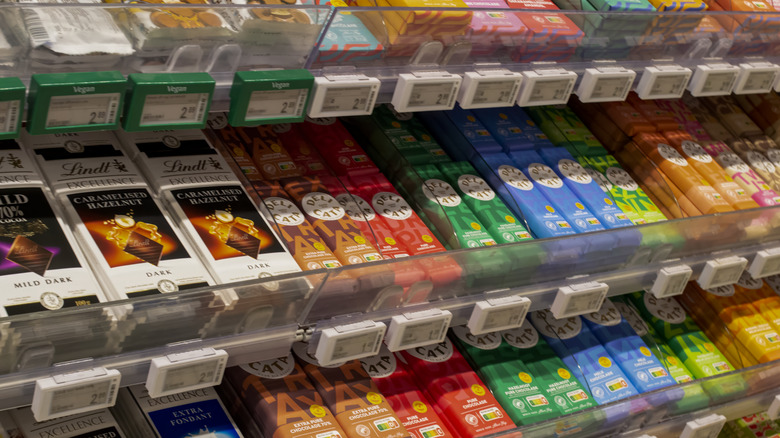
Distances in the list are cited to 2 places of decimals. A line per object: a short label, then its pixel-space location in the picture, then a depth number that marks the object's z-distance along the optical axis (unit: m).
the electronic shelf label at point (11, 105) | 1.24
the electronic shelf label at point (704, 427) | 2.17
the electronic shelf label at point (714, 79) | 2.20
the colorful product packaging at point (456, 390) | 1.83
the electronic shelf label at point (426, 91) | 1.70
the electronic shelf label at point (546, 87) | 1.90
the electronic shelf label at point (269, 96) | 1.47
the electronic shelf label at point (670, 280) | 2.17
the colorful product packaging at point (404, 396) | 1.79
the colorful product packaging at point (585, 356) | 2.10
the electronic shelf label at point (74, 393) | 1.27
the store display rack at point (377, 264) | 1.31
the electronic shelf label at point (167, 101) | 1.37
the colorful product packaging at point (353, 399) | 1.67
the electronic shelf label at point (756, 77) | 2.29
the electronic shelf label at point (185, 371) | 1.38
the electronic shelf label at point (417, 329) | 1.70
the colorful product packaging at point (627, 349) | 2.17
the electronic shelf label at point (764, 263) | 2.38
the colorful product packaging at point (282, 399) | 1.61
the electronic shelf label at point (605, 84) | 2.00
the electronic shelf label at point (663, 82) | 2.10
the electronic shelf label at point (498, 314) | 1.82
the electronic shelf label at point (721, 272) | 2.26
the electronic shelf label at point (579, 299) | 1.96
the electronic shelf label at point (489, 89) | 1.80
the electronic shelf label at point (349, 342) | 1.59
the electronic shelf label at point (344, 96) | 1.58
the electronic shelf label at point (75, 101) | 1.28
